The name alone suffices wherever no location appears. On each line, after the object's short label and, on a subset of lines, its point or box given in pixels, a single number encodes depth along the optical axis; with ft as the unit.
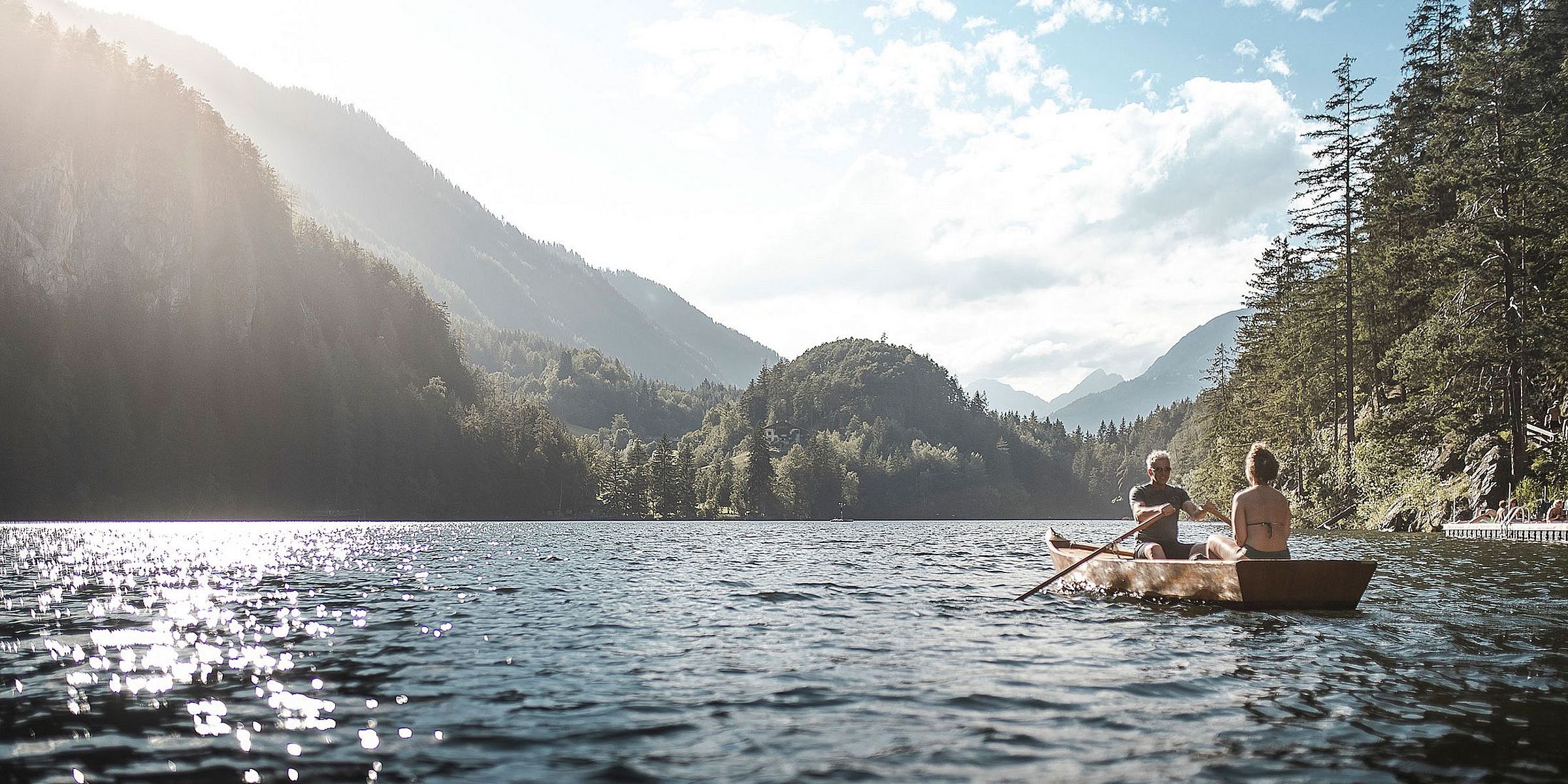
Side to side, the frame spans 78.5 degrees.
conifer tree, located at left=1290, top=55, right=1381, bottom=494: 180.65
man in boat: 57.52
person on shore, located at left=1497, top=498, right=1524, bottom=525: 134.82
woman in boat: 51.96
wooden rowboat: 49.62
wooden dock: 122.11
